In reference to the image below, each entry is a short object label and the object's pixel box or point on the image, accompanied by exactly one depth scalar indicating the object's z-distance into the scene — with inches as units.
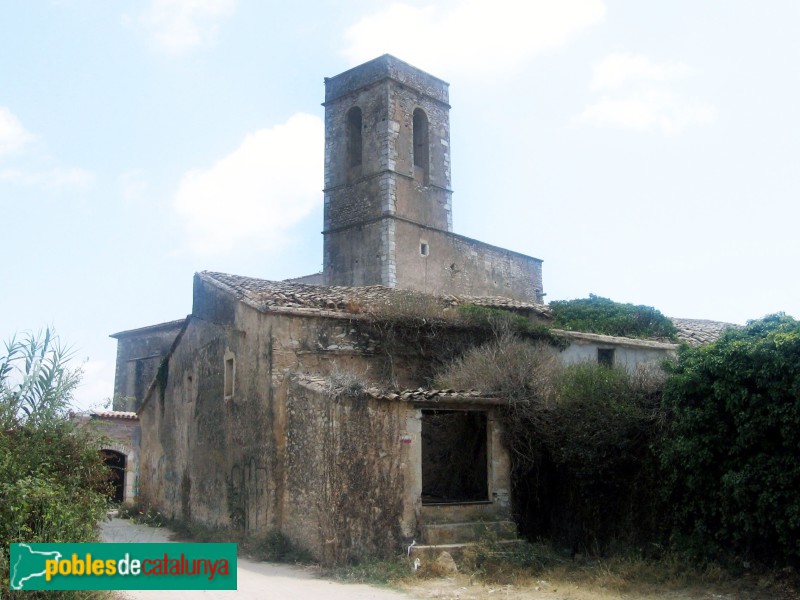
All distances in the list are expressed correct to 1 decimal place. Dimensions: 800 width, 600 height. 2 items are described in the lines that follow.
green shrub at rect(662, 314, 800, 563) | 417.4
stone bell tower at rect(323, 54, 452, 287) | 1139.9
